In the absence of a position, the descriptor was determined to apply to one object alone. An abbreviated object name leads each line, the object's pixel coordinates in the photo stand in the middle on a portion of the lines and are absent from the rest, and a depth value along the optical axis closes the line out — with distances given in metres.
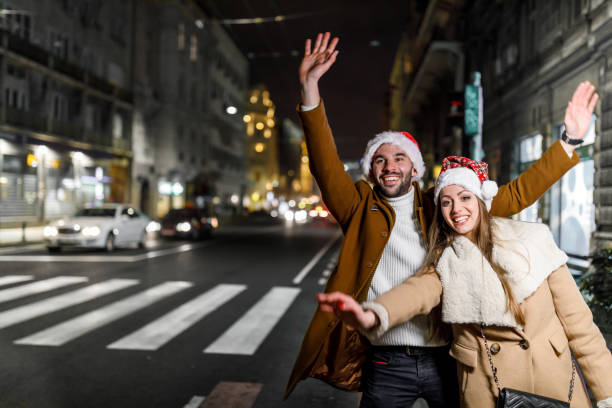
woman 2.23
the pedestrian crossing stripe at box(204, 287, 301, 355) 6.25
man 2.52
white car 17.30
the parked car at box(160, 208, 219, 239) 25.34
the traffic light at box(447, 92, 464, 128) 11.04
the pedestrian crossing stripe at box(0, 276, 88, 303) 9.51
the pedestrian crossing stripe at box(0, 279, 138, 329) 7.74
